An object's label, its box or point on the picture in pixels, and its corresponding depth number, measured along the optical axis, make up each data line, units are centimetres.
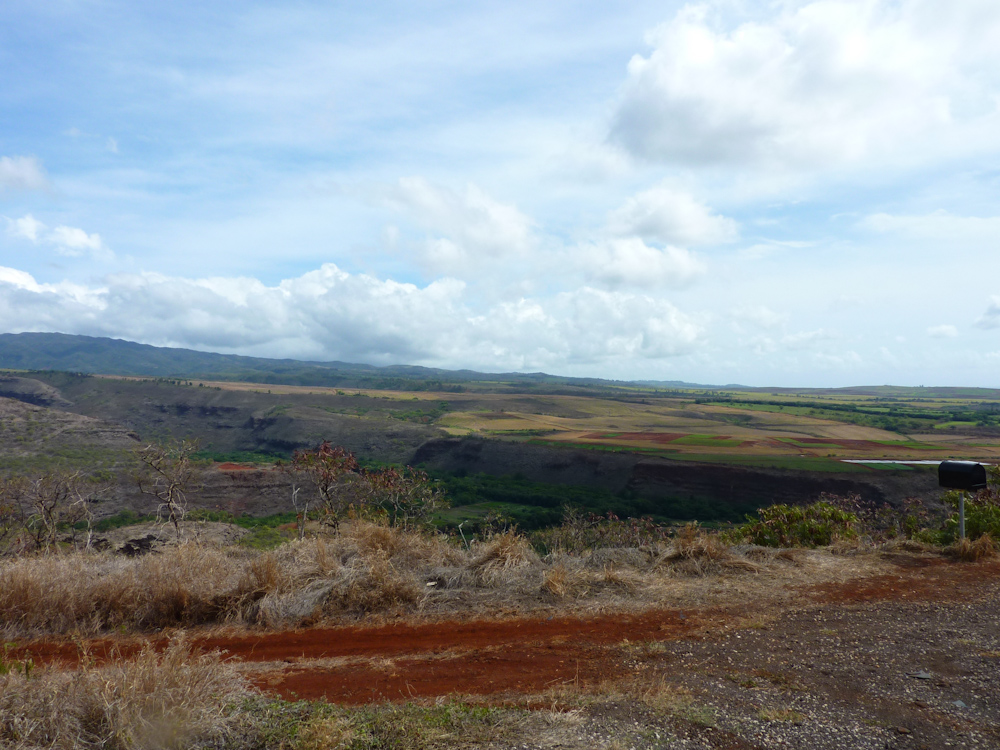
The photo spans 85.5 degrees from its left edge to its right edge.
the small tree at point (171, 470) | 1241
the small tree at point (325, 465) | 1359
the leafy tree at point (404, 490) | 1455
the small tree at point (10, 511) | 1551
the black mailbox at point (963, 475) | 902
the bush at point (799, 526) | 1120
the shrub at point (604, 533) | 1728
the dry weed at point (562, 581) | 780
